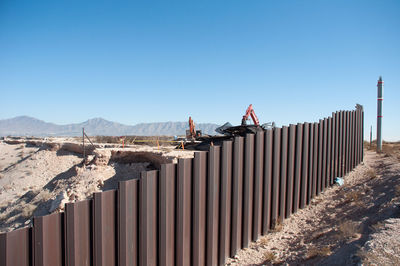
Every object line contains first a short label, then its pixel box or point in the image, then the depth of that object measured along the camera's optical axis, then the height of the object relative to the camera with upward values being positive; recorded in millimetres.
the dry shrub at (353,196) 6277 -1721
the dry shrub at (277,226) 5578 -2208
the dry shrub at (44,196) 12789 -3625
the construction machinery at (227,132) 14563 -209
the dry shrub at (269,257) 4480 -2343
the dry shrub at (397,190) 5238 -1318
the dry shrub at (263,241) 5133 -2354
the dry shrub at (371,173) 7691 -1418
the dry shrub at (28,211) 11626 -3996
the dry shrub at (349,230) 4164 -1744
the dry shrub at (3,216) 12188 -4430
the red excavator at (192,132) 22794 -398
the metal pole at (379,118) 12857 +595
